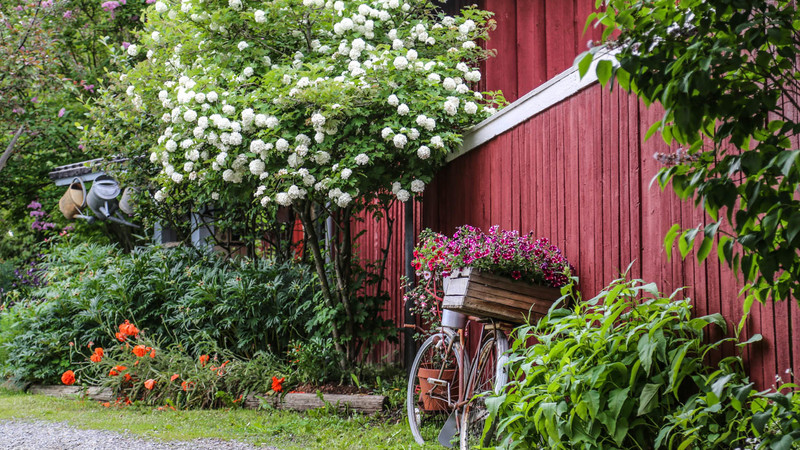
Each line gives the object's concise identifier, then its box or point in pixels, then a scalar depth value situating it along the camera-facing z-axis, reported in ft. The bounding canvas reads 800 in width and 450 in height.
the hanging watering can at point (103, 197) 32.51
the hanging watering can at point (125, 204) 31.90
